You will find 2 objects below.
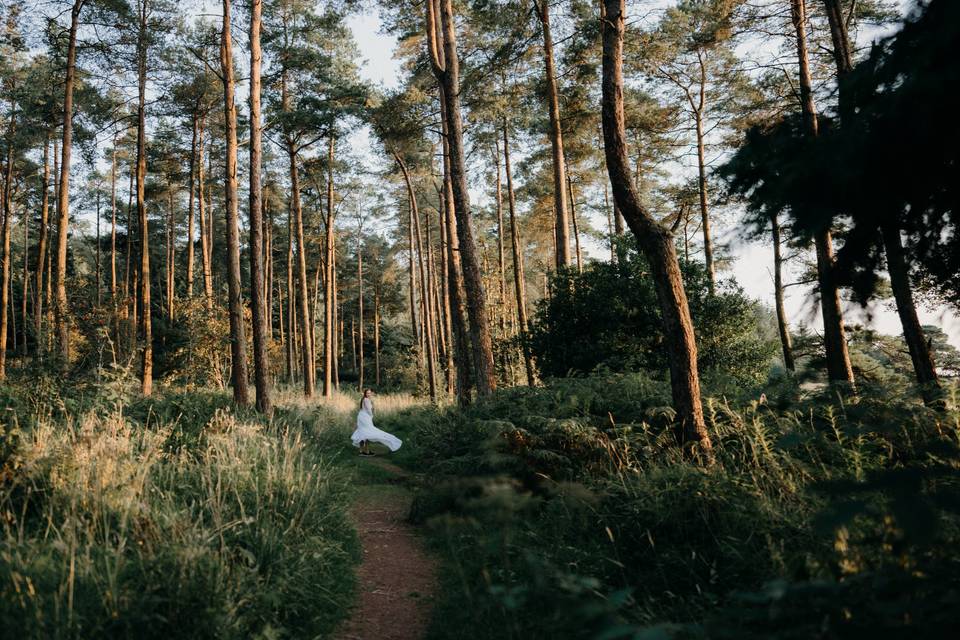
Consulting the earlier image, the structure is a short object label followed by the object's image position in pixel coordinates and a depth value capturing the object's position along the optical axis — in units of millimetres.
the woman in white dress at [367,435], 12227
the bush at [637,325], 11258
